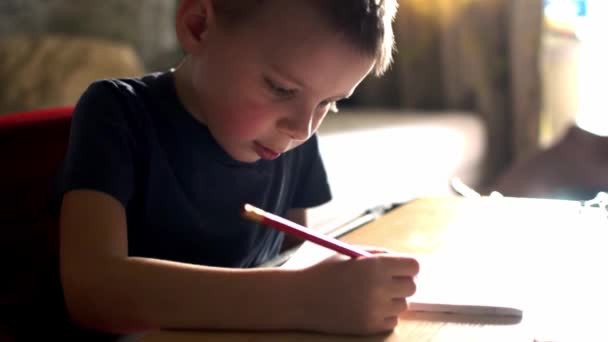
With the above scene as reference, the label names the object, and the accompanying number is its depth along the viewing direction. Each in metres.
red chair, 1.17
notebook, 0.95
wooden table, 0.92
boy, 0.94
